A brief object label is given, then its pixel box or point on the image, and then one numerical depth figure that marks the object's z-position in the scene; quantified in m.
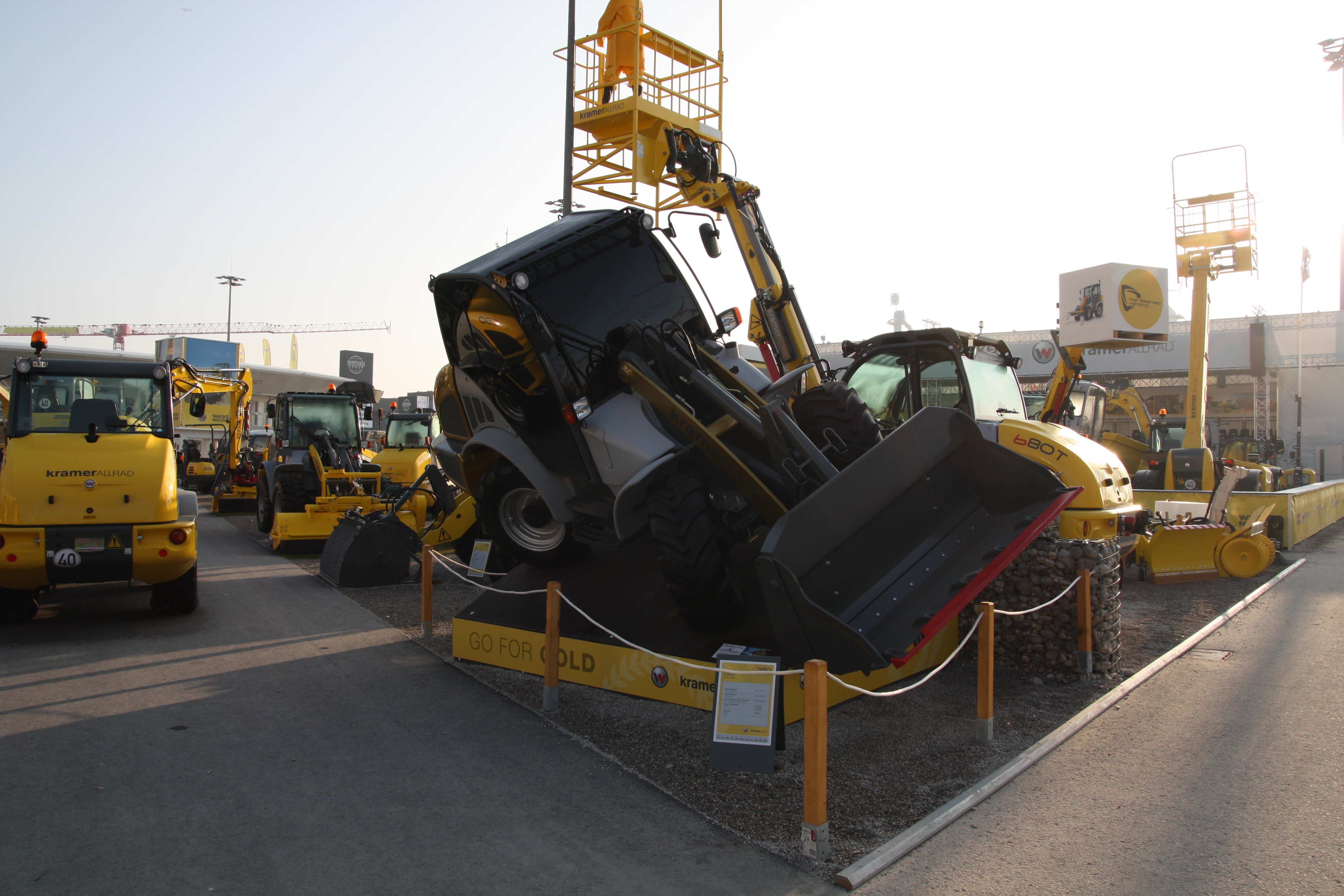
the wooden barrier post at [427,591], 6.86
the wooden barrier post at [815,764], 3.26
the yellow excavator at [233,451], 19.12
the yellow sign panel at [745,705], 3.84
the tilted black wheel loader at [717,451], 4.32
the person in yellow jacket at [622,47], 10.38
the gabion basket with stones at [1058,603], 5.76
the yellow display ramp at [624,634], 4.89
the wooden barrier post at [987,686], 4.57
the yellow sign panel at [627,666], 4.79
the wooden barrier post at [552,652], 5.16
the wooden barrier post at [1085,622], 5.65
